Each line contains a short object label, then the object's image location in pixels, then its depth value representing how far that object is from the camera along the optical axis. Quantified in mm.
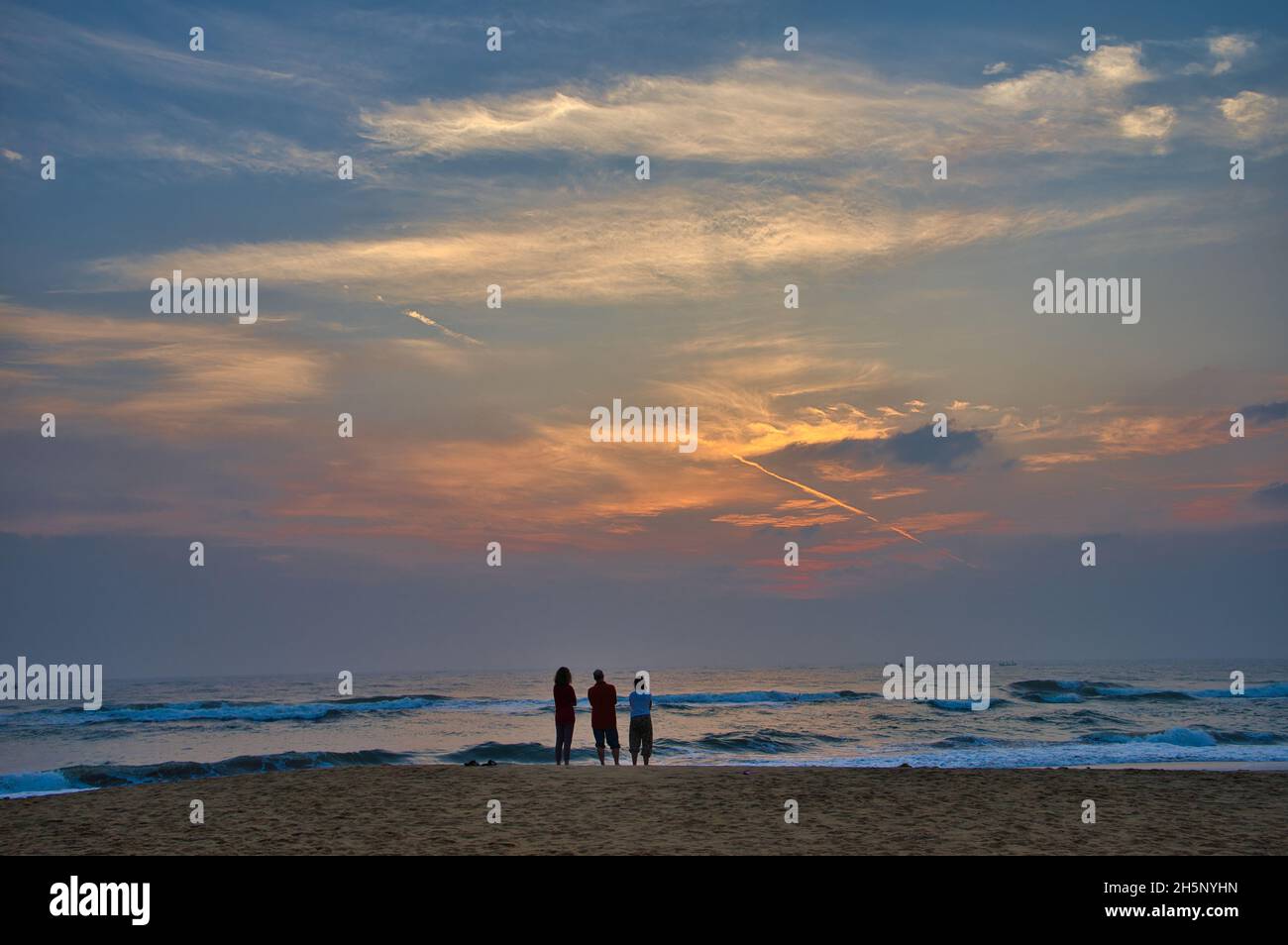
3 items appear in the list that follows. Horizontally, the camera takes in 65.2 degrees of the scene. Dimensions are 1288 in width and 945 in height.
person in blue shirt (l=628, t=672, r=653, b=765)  20062
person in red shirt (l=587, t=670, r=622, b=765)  20031
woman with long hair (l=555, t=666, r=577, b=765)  20234
